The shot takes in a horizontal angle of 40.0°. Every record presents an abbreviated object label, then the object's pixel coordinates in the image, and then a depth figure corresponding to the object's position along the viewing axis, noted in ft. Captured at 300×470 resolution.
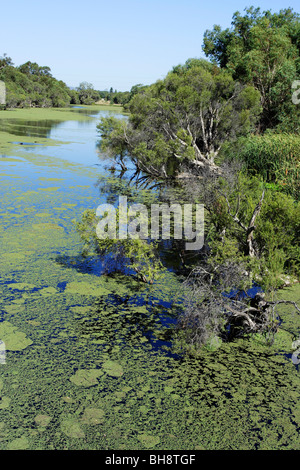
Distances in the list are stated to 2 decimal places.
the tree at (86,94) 400.26
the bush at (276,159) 45.98
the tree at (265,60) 89.61
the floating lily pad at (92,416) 18.30
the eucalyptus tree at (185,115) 82.23
